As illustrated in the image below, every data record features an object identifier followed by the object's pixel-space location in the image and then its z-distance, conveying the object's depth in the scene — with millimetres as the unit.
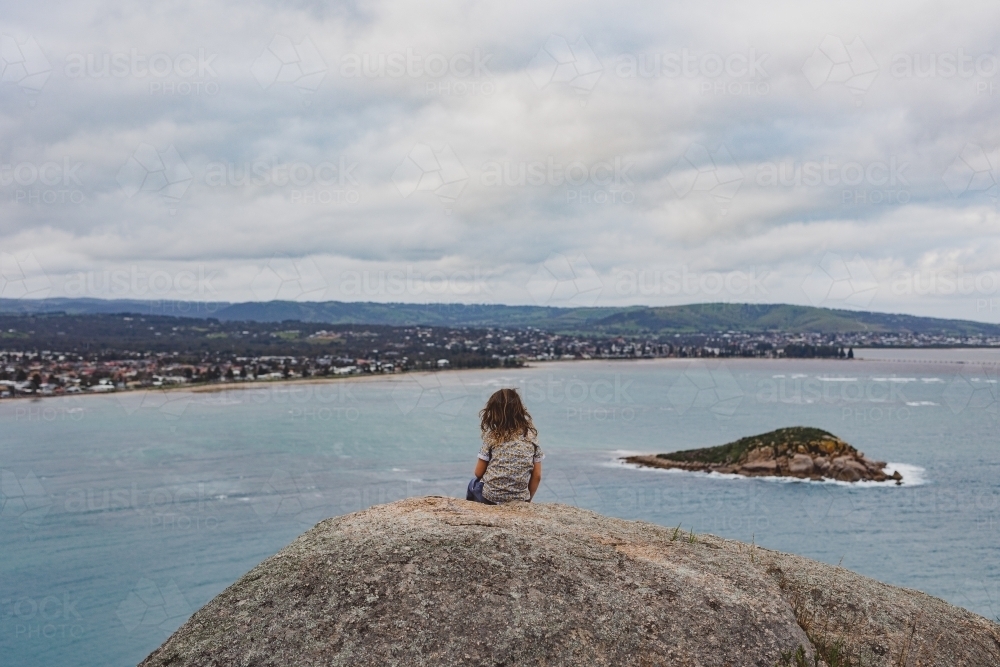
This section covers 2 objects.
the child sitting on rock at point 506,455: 9898
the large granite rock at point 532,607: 6707
